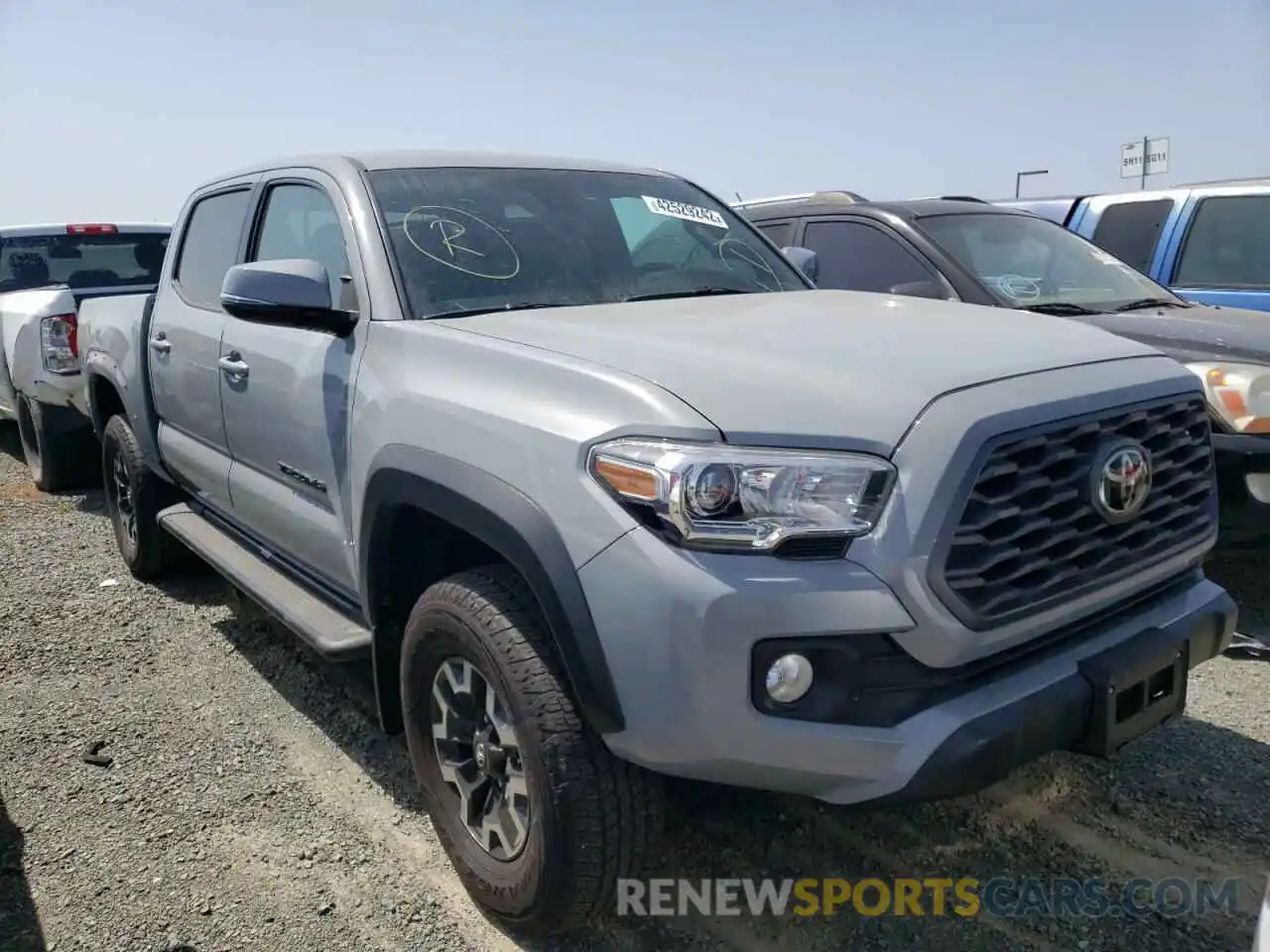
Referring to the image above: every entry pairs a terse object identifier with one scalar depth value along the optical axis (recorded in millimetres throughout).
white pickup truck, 6734
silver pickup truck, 2004
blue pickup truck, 6219
